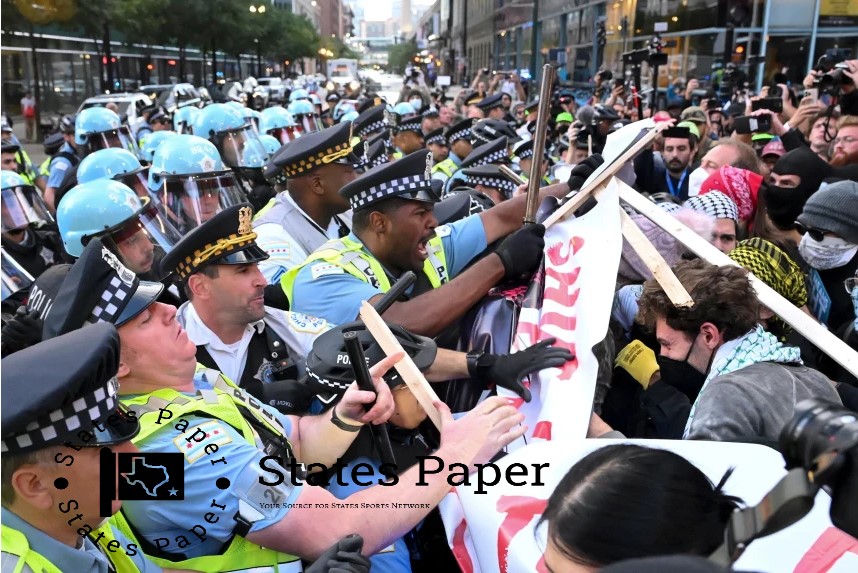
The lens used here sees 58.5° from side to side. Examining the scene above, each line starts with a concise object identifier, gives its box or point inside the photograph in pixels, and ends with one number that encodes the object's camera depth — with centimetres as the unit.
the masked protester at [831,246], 346
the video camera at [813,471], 94
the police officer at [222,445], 203
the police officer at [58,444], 163
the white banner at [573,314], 241
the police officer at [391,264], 312
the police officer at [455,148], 781
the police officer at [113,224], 456
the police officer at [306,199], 439
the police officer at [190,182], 552
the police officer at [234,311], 300
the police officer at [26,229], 567
